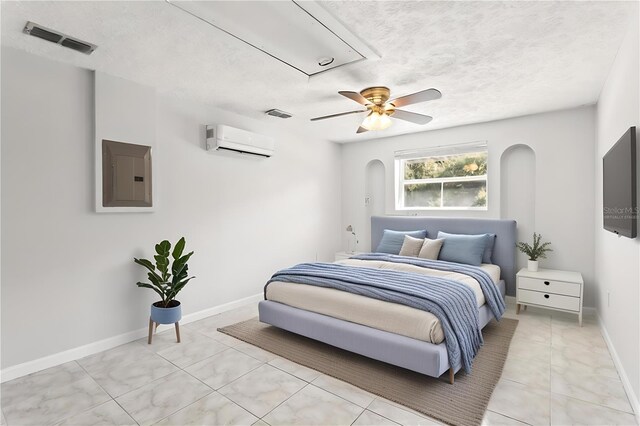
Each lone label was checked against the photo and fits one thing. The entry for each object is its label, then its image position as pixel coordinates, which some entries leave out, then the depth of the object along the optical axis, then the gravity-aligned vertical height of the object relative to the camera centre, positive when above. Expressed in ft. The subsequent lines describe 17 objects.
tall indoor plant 10.52 -2.10
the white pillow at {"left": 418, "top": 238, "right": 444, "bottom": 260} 14.58 -1.46
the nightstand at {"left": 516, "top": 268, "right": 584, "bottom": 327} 11.90 -2.70
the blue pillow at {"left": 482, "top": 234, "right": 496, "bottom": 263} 14.44 -1.45
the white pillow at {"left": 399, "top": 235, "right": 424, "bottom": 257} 15.24 -1.40
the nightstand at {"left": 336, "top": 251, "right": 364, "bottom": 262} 18.67 -2.15
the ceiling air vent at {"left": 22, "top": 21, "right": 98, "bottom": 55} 7.55 +4.17
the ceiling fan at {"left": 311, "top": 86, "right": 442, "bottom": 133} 10.79 +3.40
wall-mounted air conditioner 12.92 +3.00
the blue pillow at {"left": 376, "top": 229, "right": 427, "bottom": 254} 16.19 -1.18
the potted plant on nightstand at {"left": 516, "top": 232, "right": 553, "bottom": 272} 13.52 -1.40
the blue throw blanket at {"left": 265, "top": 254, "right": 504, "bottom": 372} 8.43 -2.11
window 16.07 +1.87
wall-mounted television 6.63 +0.61
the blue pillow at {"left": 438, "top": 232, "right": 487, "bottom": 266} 13.82 -1.37
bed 8.06 -3.03
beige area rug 7.25 -3.99
